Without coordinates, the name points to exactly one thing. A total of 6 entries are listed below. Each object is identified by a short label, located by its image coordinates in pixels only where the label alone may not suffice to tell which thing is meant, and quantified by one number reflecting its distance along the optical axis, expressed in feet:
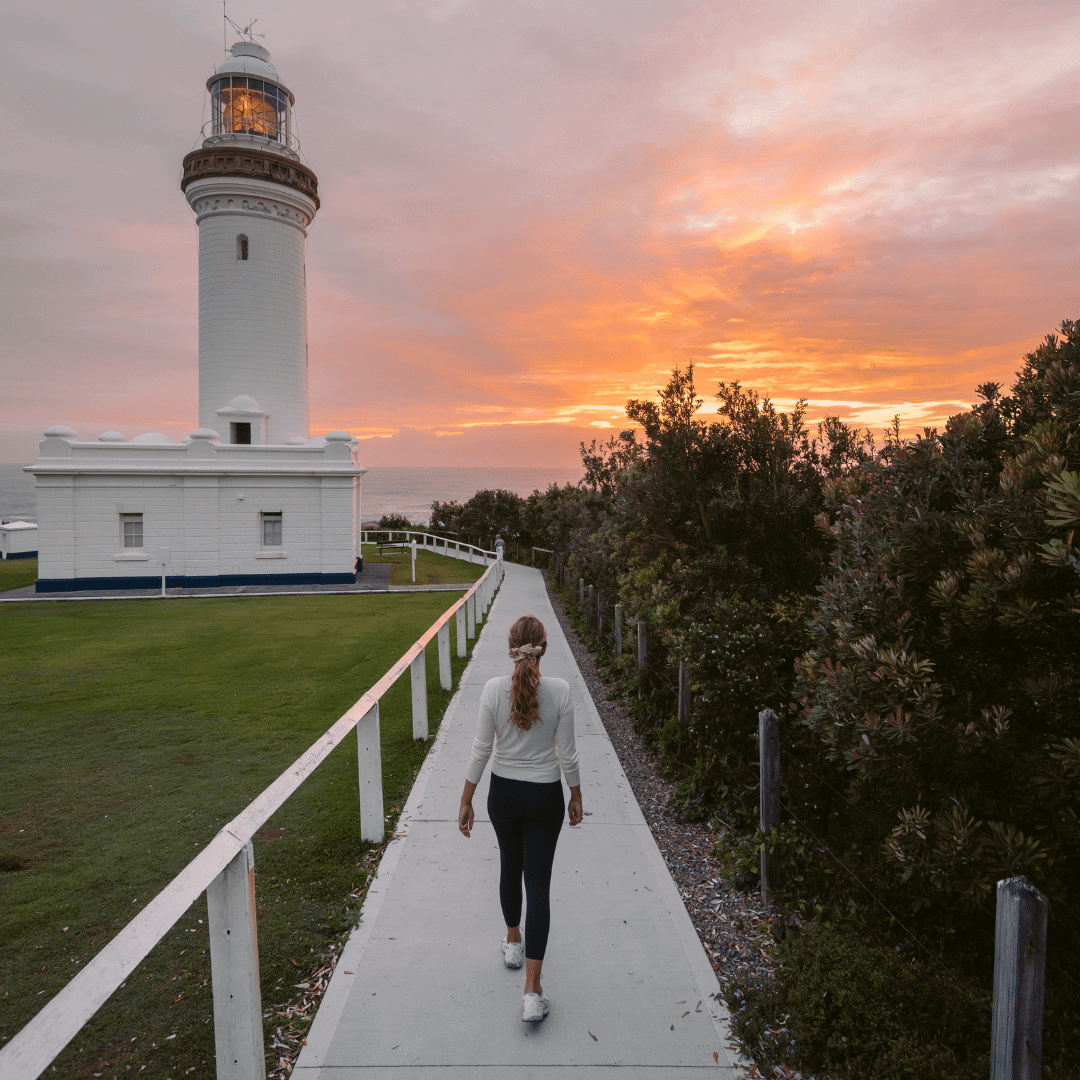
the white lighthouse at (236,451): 79.30
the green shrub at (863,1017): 9.61
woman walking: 10.95
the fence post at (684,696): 24.08
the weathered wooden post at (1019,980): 7.52
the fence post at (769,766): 15.15
